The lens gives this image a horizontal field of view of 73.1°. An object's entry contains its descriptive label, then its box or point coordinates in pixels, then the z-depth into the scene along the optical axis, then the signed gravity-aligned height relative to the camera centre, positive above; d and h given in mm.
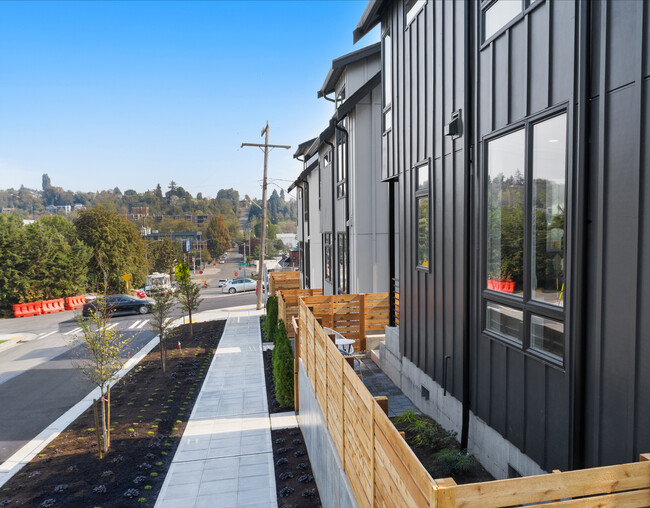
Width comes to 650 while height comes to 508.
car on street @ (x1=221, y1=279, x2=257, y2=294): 41438 -4584
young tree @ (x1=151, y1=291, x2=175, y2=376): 13317 -2250
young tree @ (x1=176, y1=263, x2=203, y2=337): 19141 -2207
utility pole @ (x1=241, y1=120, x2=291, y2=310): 24969 +3880
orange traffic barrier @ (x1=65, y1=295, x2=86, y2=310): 30856 -4498
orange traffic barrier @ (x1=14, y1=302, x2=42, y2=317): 28803 -4591
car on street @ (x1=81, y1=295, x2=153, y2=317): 25609 -3860
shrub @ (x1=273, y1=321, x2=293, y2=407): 9523 -3061
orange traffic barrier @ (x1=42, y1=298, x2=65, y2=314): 29719 -4553
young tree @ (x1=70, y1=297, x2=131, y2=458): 8312 -2158
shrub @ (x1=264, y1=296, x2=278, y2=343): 16656 -3119
